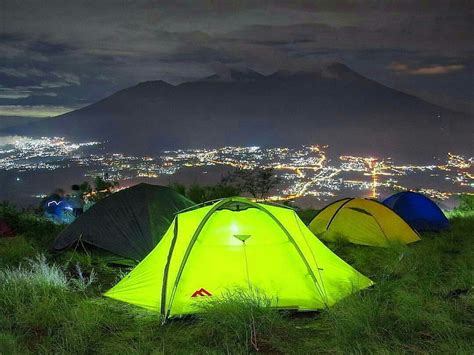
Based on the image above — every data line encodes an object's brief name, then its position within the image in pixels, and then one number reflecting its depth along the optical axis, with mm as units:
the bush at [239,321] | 5250
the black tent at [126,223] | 9414
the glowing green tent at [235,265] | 6496
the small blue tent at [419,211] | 12711
